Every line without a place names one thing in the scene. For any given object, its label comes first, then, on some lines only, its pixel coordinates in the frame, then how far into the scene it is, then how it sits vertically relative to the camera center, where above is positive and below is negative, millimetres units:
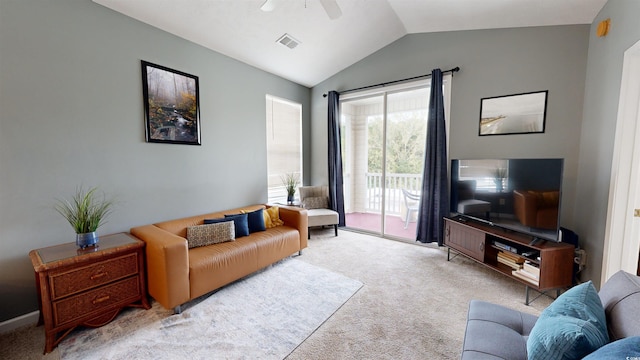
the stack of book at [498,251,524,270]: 2336 -945
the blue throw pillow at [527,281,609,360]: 850 -625
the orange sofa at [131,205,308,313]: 1959 -905
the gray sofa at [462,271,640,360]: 922 -873
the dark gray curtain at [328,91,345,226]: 4230 +64
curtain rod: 3138 +1236
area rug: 1644 -1275
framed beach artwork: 2672 +586
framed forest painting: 2494 +640
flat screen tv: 2182 -294
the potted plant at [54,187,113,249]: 1893 -426
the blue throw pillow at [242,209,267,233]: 3010 -722
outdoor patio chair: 4348 -713
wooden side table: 1652 -905
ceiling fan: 1911 +1271
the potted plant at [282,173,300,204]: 4059 -366
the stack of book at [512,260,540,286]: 2128 -989
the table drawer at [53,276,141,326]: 1704 -1053
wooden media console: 2090 -862
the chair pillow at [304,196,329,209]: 4234 -691
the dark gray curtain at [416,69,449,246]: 3225 -136
